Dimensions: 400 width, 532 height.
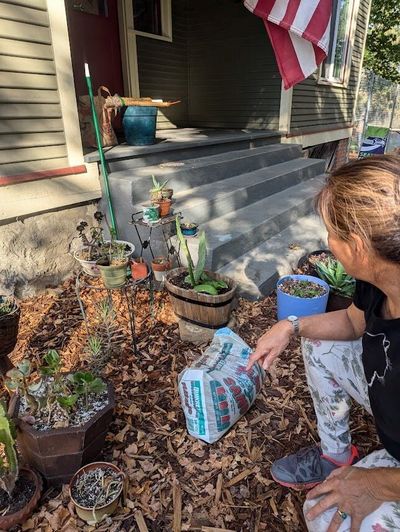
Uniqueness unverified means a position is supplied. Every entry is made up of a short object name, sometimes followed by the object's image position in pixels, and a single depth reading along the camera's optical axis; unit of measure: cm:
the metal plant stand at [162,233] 284
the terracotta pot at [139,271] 257
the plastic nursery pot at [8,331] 186
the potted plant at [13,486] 134
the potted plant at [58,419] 151
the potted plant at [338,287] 274
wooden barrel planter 239
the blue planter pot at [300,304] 258
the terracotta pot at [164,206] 296
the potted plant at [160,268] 288
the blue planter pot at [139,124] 397
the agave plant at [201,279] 243
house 284
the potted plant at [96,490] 145
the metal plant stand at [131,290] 239
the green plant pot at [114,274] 235
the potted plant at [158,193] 296
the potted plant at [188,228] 310
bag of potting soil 176
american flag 409
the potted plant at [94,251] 252
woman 98
